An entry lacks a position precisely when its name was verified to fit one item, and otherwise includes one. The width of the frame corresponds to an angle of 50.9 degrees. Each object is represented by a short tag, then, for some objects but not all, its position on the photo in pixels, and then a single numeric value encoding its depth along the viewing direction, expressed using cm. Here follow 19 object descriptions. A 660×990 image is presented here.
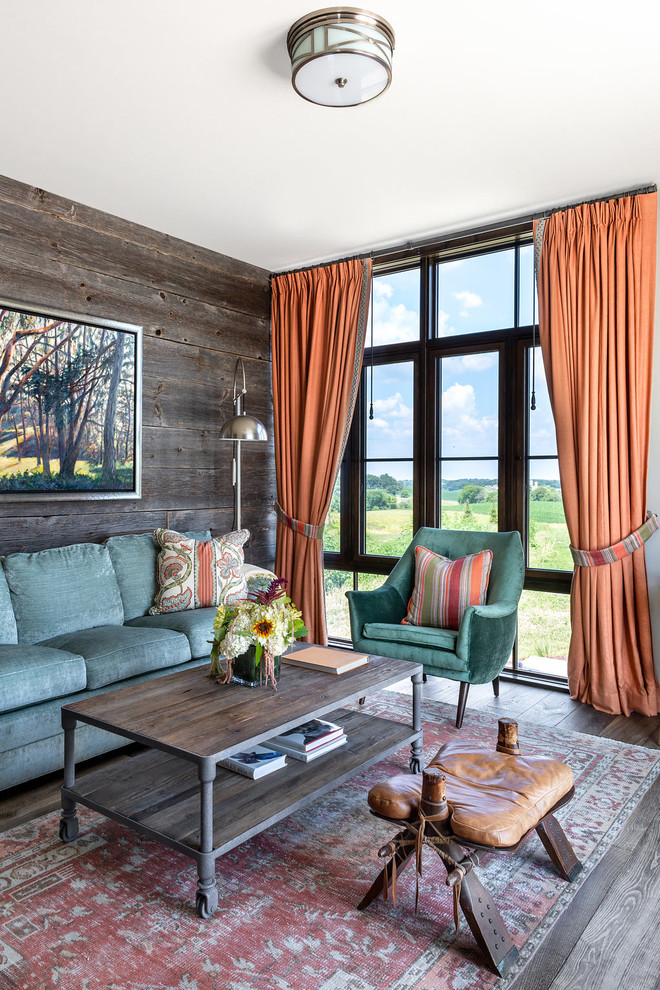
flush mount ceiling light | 226
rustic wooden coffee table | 188
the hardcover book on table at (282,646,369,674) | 262
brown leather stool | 166
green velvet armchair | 323
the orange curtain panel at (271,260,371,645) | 460
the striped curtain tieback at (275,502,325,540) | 470
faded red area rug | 164
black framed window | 405
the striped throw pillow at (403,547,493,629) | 352
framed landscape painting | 349
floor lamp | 413
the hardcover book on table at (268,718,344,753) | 239
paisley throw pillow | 373
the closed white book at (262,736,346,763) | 236
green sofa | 263
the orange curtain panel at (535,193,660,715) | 349
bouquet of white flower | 234
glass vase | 242
